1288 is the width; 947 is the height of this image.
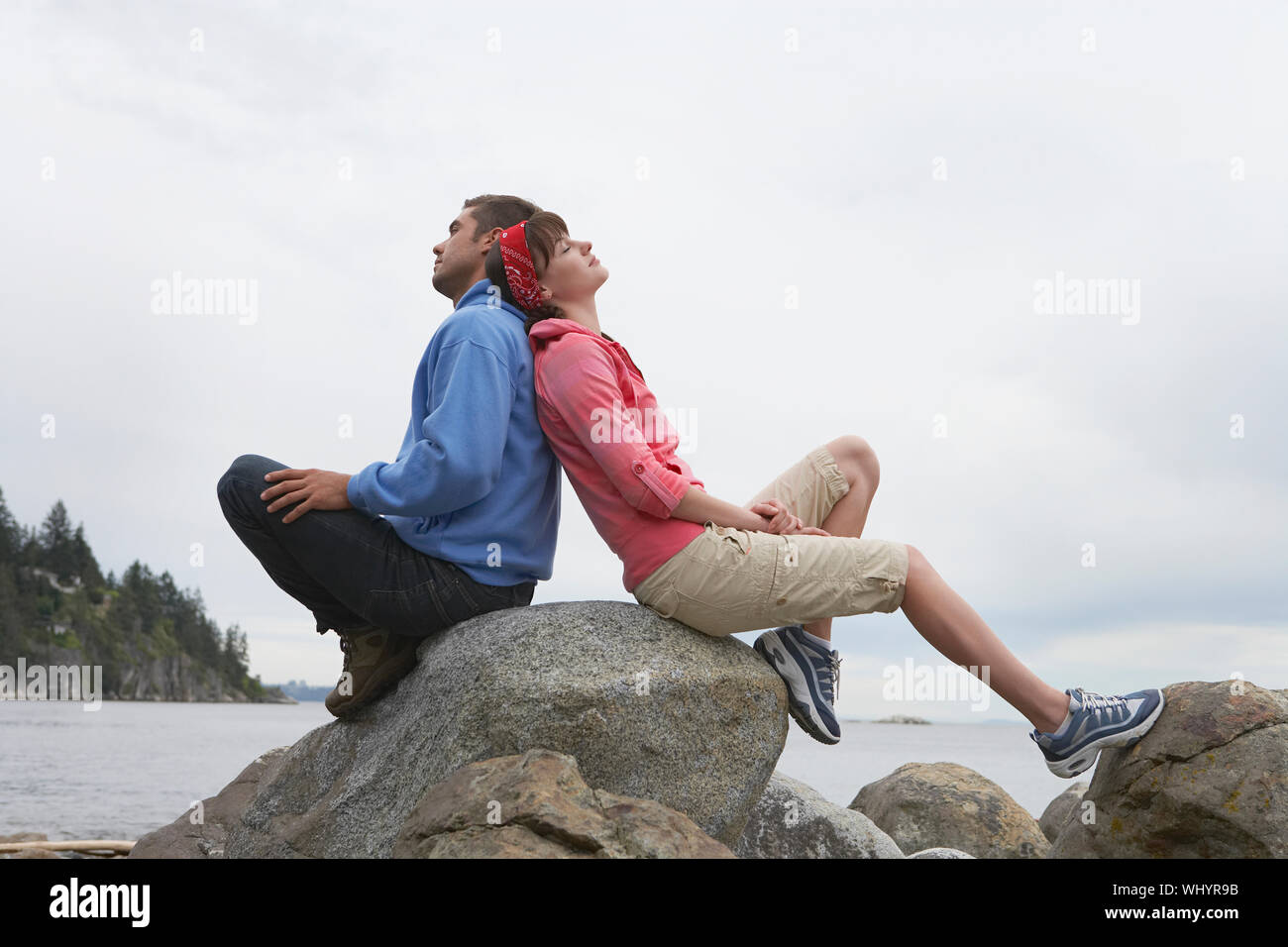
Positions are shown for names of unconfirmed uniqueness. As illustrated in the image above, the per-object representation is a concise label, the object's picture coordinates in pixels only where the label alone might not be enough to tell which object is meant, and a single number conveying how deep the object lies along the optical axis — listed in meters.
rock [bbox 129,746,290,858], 7.43
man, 5.05
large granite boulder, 4.75
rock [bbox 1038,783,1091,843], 9.34
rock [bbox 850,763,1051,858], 8.60
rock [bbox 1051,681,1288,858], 5.34
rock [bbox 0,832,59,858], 7.17
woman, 5.02
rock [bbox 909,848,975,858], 7.41
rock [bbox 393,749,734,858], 3.88
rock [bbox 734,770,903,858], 6.98
